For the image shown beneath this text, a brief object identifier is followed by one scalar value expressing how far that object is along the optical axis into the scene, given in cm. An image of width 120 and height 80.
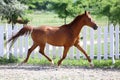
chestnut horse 1259
